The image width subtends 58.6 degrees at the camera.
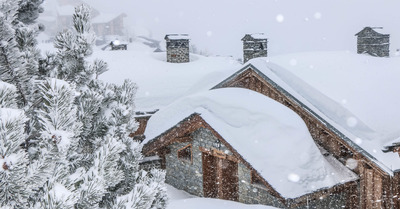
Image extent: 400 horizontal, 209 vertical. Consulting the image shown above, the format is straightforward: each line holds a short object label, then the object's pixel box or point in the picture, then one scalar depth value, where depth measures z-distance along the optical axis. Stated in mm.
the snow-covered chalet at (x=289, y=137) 9078
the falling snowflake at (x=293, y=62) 13766
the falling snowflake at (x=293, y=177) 8828
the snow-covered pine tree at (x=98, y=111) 3871
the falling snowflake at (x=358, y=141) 8994
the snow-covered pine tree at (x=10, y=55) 3088
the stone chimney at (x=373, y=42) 15797
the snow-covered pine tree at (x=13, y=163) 2270
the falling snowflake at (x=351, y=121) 9891
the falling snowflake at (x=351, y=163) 9867
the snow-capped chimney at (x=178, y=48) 18734
